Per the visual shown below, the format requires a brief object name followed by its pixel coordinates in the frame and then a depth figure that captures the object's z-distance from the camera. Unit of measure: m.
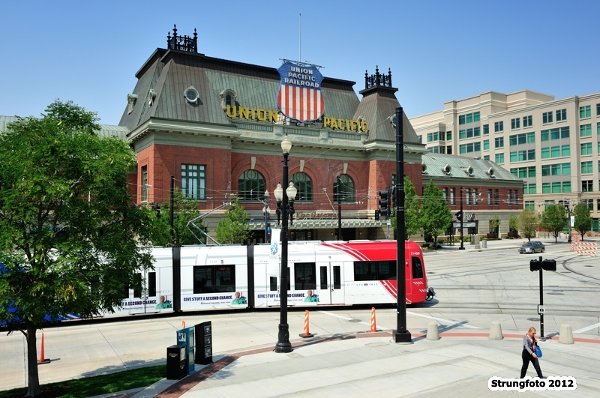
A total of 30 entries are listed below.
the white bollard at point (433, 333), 17.09
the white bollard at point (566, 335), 16.34
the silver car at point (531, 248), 52.97
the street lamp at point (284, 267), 15.74
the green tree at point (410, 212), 55.44
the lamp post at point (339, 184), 55.00
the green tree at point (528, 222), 72.88
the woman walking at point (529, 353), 11.62
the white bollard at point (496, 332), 17.00
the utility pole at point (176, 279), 23.14
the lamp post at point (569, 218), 75.38
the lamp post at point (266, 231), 36.24
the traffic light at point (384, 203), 17.78
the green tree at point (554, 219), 75.44
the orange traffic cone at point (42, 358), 15.92
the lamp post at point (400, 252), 16.70
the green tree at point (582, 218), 77.50
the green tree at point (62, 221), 10.89
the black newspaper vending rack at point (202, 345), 14.55
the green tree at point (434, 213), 56.81
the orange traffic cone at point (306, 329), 18.04
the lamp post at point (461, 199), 59.95
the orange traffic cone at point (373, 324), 18.62
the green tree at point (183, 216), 35.03
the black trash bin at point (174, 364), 12.91
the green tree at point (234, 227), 38.72
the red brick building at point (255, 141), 44.53
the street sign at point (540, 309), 16.77
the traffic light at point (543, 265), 17.24
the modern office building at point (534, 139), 91.25
